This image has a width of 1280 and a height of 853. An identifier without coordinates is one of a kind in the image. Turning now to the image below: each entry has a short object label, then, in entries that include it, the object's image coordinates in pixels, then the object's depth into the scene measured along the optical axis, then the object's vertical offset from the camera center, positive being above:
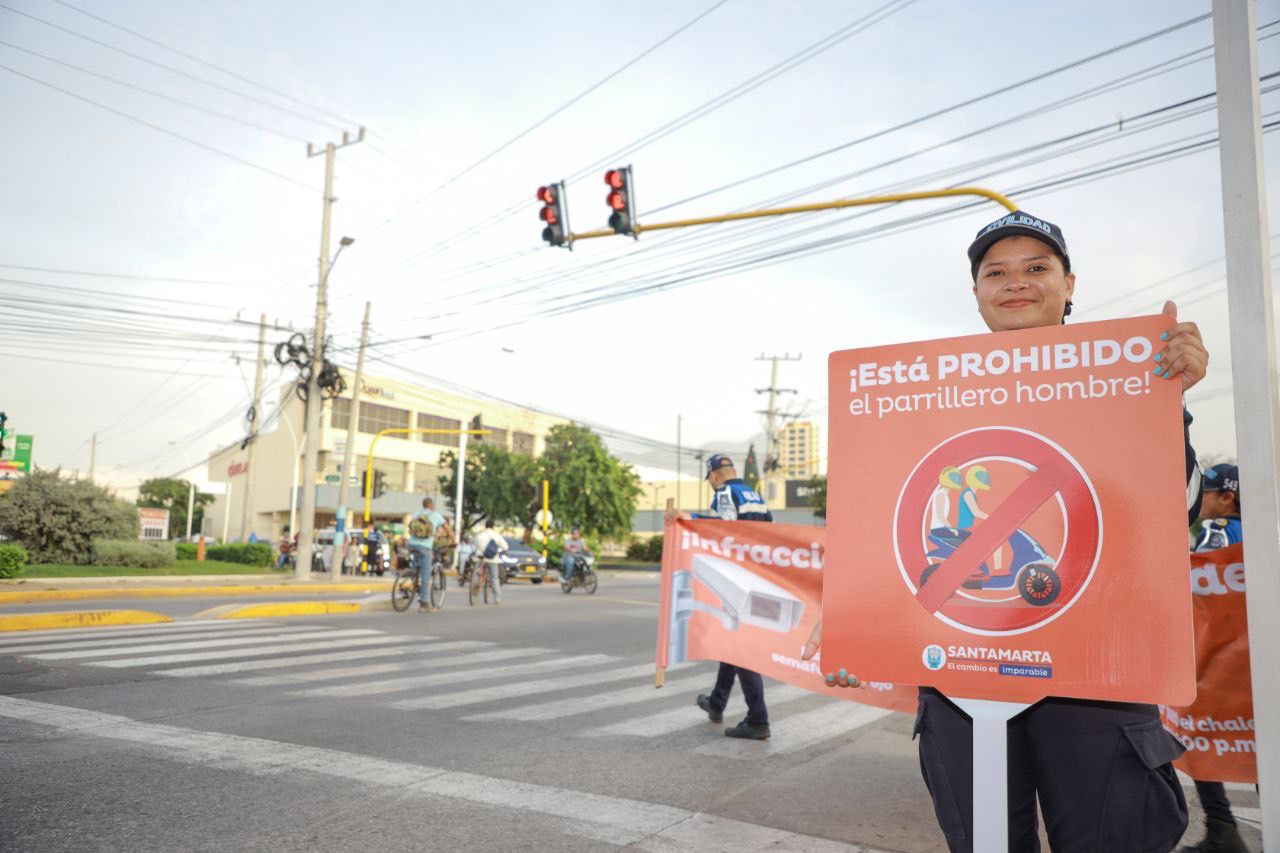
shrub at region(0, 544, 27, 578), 16.41 -0.77
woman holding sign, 1.97 -0.47
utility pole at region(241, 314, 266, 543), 39.74 +5.25
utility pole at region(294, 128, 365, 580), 25.33 +3.95
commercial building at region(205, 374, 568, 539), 68.88 +6.12
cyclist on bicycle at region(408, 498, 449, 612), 16.50 -0.38
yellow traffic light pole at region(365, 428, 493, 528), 33.88 +1.65
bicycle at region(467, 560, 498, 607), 19.19 -1.05
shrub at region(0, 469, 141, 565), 22.09 +0.08
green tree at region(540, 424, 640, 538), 55.00 +2.46
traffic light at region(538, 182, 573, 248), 13.77 +4.76
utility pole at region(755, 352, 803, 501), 53.06 +7.09
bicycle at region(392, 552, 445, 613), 16.59 -1.09
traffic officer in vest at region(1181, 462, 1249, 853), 4.22 +0.03
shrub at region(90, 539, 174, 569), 23.84 -0.89
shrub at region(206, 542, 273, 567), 35.91 -1.21
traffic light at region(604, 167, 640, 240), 13.01 +4.69
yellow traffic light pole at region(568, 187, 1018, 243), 10.98 +4.22
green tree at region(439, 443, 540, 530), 58.94 +2.95
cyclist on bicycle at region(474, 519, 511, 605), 19.50 -0.52
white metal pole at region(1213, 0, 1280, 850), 1.91 +0.42
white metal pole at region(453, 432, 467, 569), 37.84 +1.17
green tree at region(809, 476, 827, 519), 61.34 +2.84
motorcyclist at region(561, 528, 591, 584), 26.36 -0.63
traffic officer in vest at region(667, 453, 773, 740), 6.48 +0.12
